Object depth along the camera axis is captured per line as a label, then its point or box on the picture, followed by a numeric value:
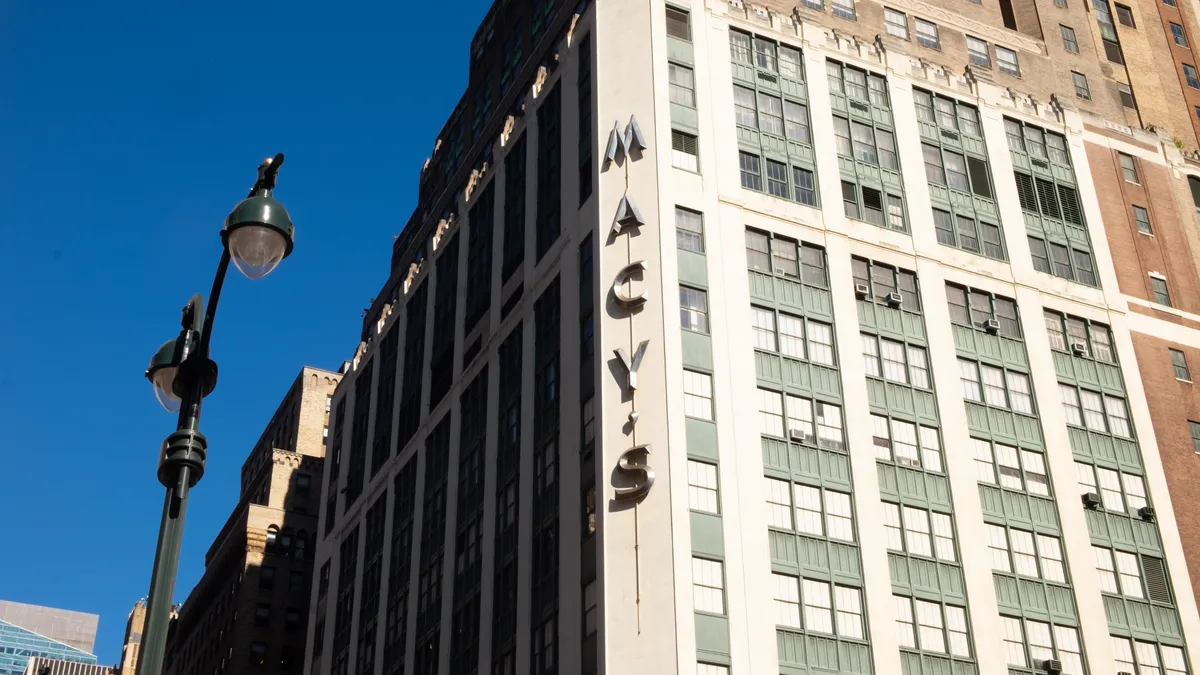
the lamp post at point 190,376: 17.67
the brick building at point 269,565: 101.50
